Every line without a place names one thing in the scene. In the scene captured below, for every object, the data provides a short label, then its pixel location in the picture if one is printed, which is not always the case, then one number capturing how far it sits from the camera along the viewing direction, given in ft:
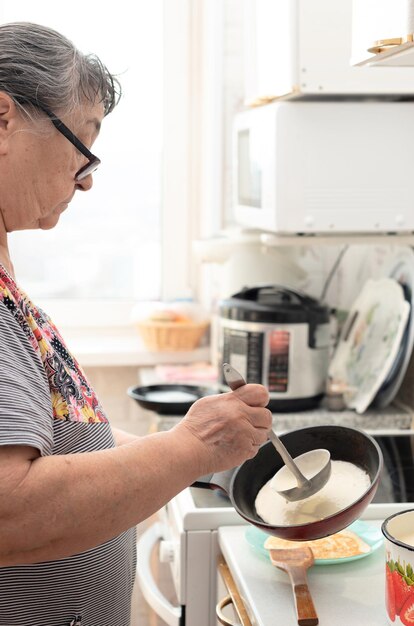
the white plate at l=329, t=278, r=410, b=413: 7.03
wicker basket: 9.70
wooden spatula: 3.63
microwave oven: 5.98
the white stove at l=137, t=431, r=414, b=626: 4.81
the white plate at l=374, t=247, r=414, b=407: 6.87
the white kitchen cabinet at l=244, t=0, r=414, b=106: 5.62
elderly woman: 3.10
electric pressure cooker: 7.27
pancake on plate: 4.25
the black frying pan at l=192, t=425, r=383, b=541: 4.38
